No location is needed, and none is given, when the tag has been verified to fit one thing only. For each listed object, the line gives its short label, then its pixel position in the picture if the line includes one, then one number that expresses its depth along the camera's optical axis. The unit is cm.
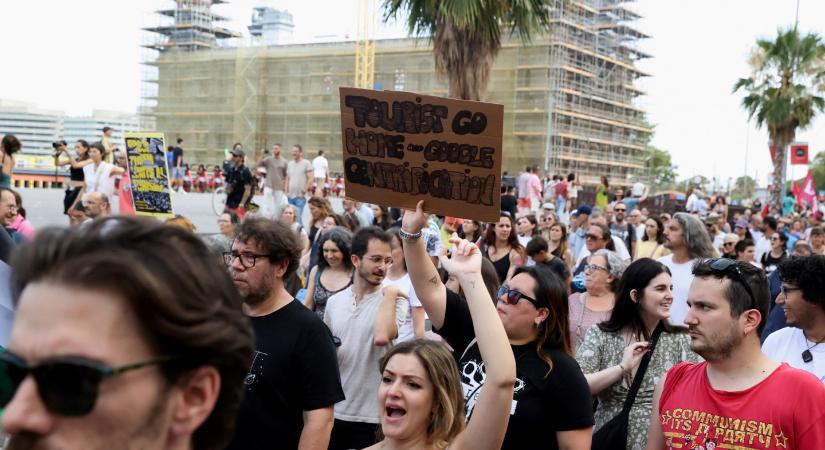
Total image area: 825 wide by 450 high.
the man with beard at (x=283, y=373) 342
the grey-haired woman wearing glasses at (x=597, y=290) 633
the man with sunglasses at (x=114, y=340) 124
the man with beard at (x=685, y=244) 727
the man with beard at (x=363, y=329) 489
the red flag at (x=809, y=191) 2286
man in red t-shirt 313
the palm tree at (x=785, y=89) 3331
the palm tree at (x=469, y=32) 1662
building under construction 6544
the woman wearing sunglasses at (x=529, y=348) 360
